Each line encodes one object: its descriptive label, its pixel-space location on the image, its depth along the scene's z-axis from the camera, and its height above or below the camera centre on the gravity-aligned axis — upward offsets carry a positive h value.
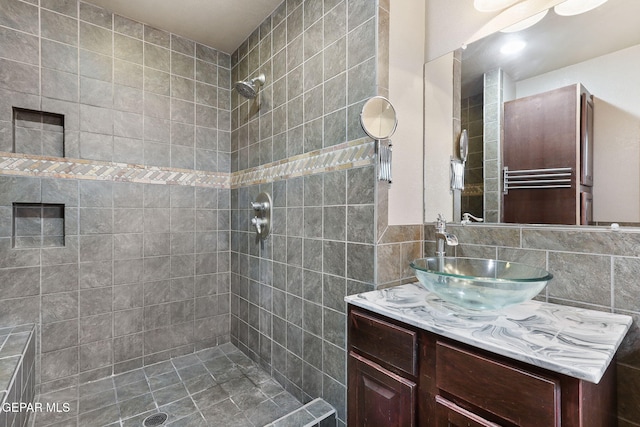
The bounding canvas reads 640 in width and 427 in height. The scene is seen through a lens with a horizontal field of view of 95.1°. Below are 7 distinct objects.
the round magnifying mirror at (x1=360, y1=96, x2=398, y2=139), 1.38 +0.45
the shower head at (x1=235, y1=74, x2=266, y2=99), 2.17 +0.95
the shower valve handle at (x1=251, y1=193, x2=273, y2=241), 2.20 -0.03
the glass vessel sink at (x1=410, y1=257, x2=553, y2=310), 0.89 -0.24
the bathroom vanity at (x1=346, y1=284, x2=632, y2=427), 0.70 -0.43
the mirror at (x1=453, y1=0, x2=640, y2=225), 1.04 +0.53
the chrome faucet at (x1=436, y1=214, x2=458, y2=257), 1.38 -0.12
